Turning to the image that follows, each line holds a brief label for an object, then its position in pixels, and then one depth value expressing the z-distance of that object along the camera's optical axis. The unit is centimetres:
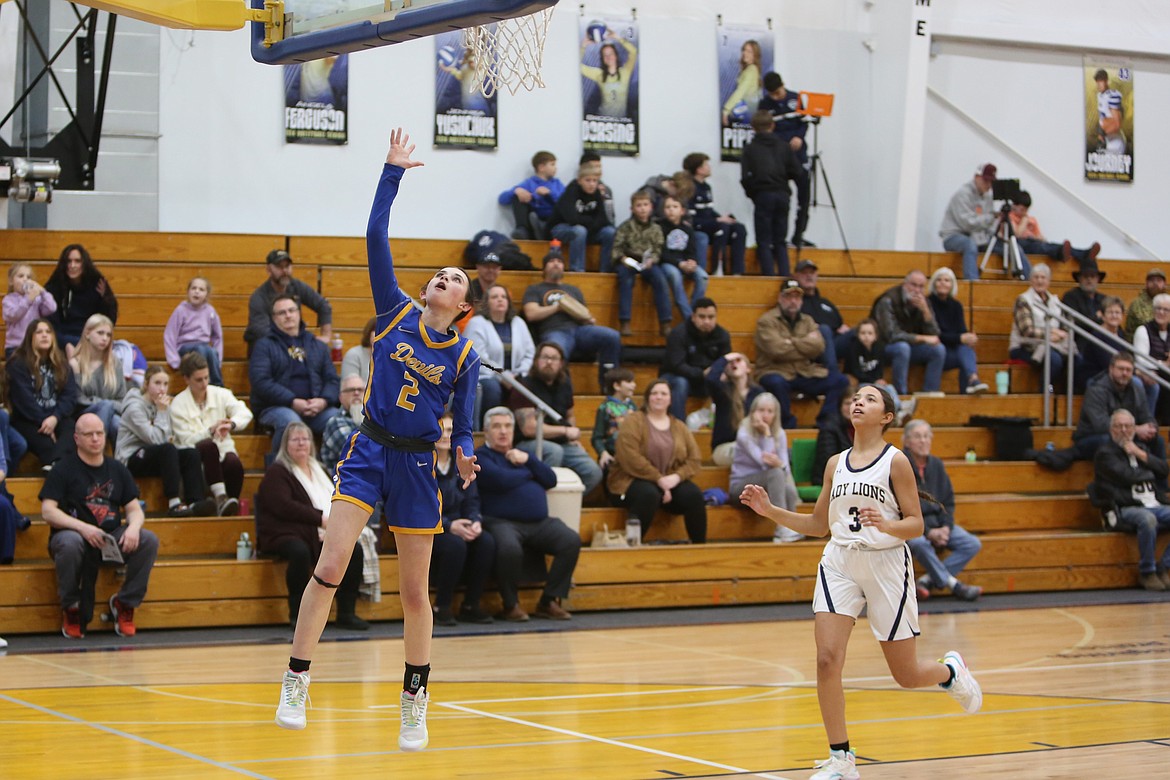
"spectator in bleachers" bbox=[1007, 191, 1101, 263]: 1700
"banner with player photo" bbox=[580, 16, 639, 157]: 1606
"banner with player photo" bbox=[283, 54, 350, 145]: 1480
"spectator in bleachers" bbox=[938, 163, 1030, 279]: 1662
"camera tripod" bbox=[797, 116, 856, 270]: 1647
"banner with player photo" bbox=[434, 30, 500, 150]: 1533
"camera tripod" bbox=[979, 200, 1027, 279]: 1652
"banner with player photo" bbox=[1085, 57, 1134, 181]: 1834
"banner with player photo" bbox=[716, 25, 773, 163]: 1664
